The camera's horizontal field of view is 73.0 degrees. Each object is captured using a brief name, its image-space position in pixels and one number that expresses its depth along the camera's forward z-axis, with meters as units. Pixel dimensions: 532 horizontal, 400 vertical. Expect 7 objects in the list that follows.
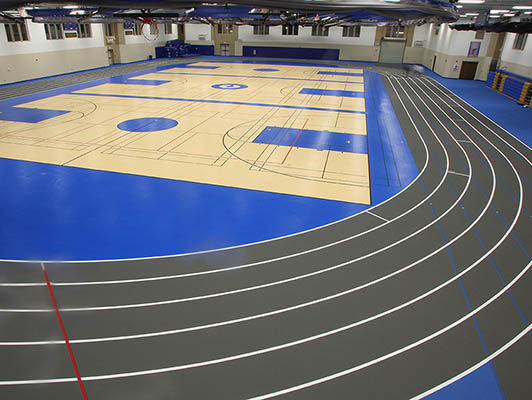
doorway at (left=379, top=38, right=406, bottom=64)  38.78
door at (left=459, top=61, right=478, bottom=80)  28.20
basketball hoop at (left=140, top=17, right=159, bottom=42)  35.50
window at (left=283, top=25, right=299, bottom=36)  40.00
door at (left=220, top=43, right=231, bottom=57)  42.50
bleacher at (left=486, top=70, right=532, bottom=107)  19.44
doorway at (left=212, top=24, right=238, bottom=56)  41.78
